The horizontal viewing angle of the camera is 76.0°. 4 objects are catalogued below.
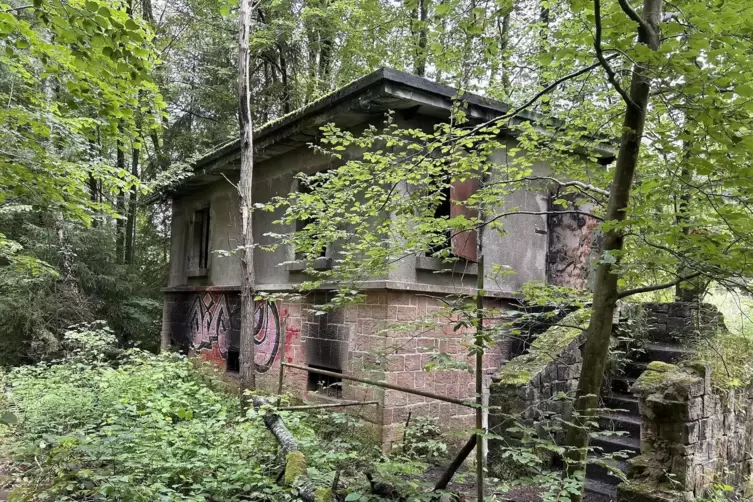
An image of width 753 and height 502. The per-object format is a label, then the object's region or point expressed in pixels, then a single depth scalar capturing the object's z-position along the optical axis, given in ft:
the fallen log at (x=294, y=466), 10.98
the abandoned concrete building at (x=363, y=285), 20.84
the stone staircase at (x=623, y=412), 17.61
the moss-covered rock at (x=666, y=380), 15.69
